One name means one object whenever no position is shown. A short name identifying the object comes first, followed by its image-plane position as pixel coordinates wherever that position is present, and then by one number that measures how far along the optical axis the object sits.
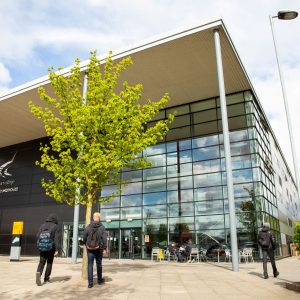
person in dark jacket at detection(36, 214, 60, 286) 8.33
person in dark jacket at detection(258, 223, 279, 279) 10.73
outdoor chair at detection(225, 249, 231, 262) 19.67
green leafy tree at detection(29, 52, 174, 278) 9.59
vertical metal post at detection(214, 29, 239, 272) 14.14
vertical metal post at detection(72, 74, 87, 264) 18.65
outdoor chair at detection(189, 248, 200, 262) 19.75
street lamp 11.35
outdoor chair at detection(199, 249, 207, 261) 20.52
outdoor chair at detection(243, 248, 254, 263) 18.46
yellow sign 20.08
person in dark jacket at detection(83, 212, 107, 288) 8.00
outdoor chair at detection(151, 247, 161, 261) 20.87
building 19.64
